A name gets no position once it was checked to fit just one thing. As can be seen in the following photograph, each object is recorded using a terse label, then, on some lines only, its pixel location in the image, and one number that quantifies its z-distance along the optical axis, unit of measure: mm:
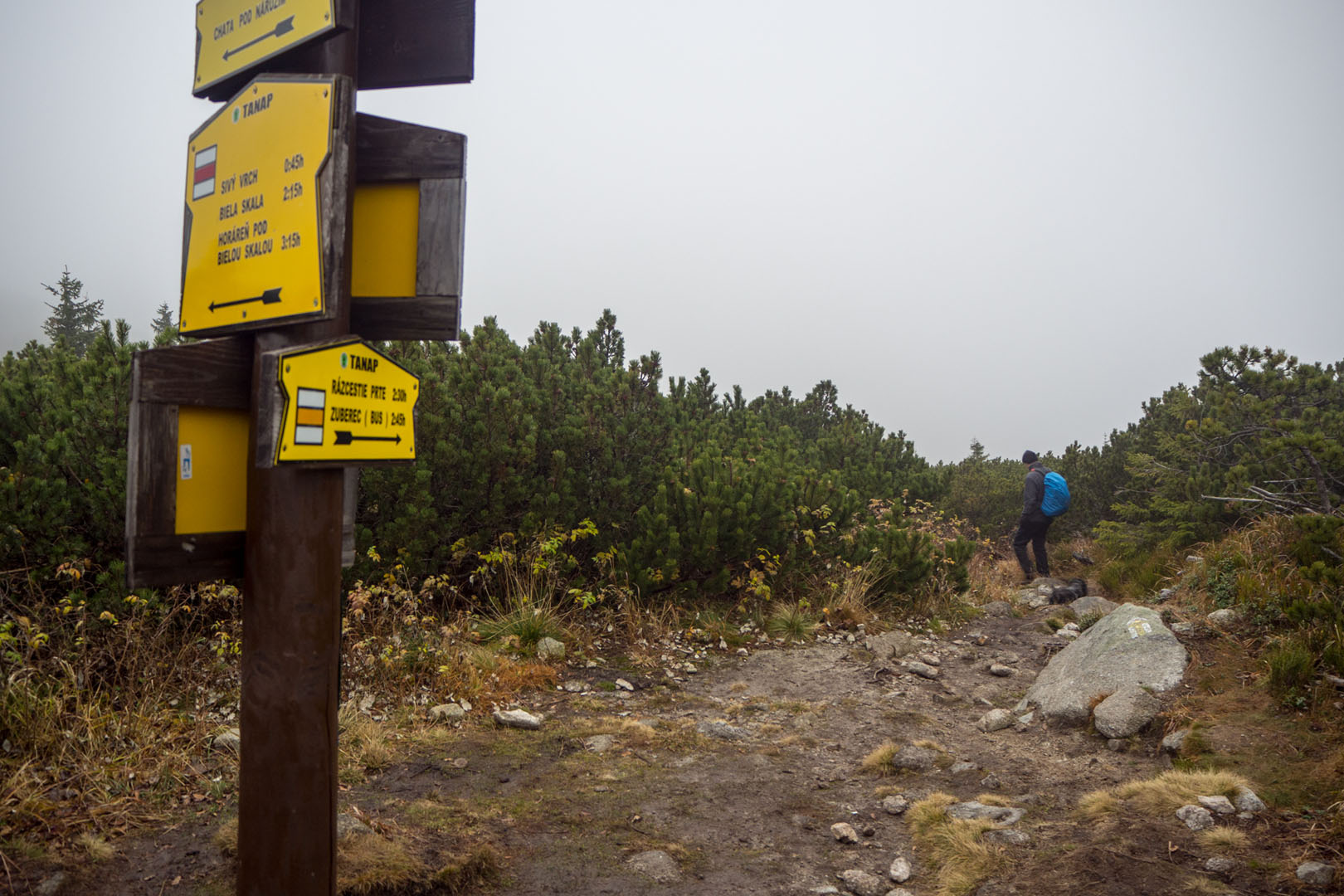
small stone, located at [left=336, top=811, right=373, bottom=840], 3203
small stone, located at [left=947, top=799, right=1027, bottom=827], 3619
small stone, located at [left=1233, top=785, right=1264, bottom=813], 3434
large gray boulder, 5066
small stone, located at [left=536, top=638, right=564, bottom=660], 5973
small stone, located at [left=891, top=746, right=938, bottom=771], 4469
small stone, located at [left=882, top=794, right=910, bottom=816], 3916
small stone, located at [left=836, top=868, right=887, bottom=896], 3137
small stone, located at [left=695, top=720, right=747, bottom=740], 4909
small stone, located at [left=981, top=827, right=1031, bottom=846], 3339
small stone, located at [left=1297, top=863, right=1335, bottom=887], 2807
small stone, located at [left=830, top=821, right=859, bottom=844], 3588
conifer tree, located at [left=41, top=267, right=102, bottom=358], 38469
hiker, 11594
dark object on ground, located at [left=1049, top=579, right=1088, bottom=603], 9773
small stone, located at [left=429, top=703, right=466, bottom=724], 4773
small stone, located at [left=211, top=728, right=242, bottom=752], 3924
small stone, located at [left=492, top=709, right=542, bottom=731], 4836
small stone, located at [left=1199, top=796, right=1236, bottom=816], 3438
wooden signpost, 2104
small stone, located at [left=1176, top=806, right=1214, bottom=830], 3326
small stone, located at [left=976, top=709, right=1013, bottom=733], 5207
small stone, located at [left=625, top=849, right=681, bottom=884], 3154
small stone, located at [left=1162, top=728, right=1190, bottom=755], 4309
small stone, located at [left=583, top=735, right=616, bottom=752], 4547
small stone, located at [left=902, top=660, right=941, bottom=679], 6500
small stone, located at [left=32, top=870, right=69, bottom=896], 2713
